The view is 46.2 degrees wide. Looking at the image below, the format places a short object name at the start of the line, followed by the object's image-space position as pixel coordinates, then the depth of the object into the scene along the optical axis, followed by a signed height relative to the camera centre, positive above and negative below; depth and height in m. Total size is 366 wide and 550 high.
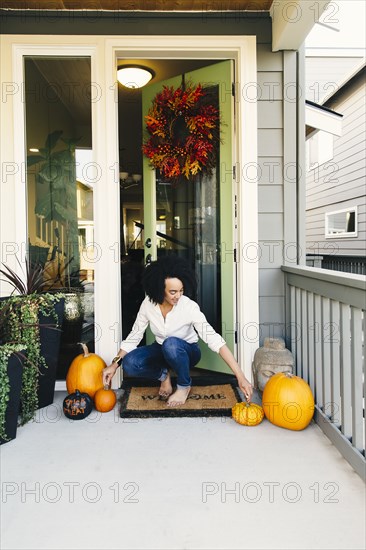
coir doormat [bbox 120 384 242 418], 2.55 -0.91
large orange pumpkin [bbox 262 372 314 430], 2.32 -0.80
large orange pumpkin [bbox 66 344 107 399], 2.71 -0.74
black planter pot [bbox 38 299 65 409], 2.66 -0.60
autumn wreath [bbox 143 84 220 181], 3.30 +0.98
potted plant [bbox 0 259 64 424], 2.44 -0.42
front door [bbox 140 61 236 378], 3.28 +0.31
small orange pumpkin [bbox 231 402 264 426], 2.38 -0.88
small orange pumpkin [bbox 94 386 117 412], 2.58 -0.86
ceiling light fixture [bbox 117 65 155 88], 3.79 +1.63
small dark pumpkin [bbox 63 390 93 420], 2.47 -0.85
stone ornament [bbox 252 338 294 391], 2.76 -0.68
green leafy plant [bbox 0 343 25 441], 2.08 -0.59
